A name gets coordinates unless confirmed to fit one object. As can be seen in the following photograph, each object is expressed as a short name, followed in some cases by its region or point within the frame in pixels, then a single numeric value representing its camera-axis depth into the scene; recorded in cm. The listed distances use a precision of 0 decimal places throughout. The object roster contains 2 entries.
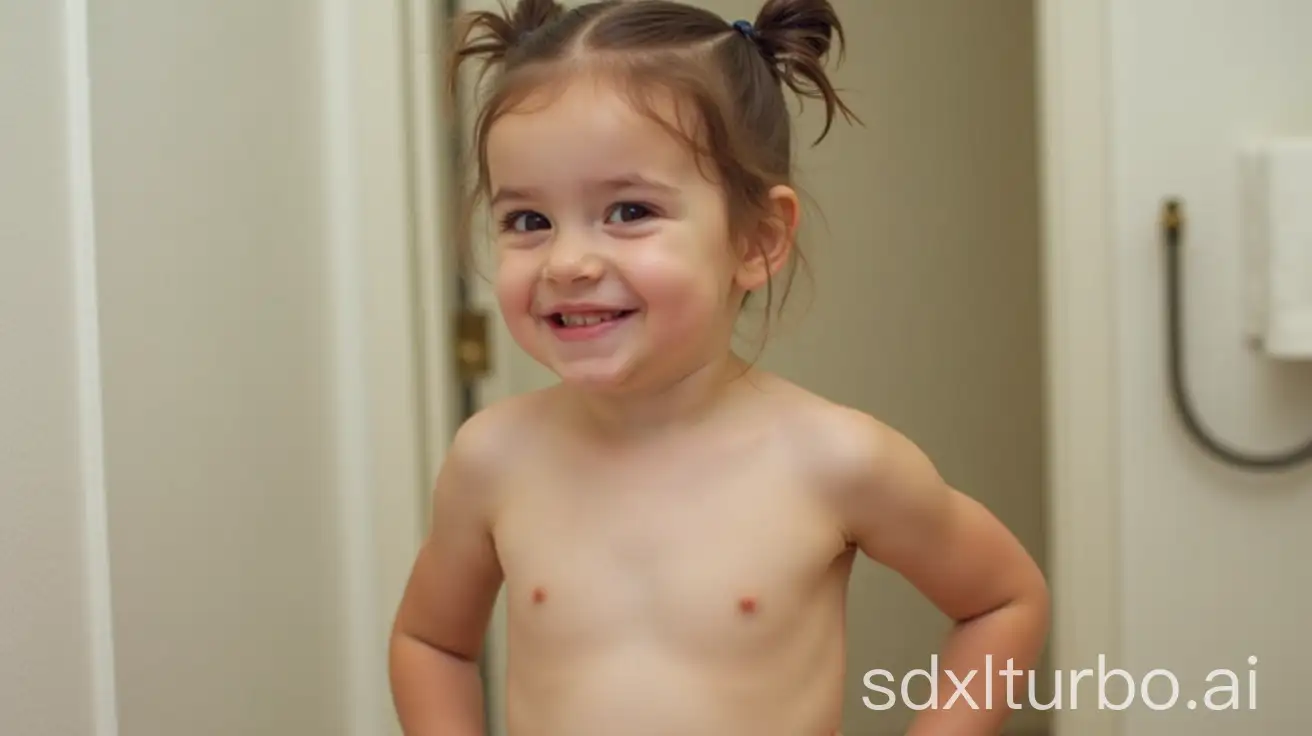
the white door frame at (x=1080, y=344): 109
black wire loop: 105
